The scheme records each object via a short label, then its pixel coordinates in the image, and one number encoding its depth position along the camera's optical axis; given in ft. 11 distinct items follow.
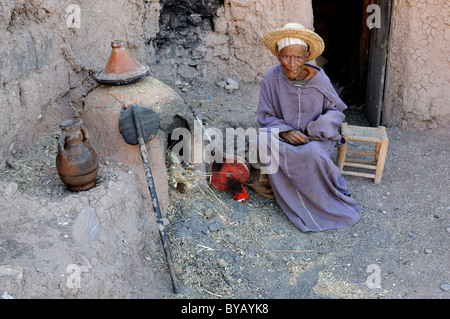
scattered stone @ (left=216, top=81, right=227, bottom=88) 19.27
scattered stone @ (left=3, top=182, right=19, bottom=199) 10.66
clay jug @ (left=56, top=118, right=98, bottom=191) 10.77
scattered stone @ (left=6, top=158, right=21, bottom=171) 11.63
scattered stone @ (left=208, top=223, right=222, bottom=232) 12.82
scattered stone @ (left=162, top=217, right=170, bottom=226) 12.58
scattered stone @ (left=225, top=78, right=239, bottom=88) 19.24
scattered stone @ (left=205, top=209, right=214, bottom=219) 13.16
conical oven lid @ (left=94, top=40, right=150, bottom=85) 12.47
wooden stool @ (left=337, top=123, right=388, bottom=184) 14.87
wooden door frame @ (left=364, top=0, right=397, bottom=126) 17.76
